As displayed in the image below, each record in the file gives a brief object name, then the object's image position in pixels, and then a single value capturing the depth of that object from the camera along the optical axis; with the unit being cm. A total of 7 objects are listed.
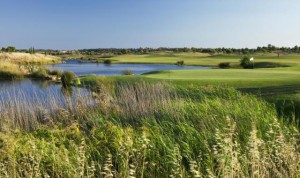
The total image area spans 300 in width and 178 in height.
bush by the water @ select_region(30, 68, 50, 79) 4978
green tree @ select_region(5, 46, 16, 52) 11894
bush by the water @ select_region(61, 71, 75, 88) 3787
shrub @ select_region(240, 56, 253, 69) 5778
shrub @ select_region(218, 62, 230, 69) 6552
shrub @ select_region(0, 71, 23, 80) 5131
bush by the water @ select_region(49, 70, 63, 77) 4925
